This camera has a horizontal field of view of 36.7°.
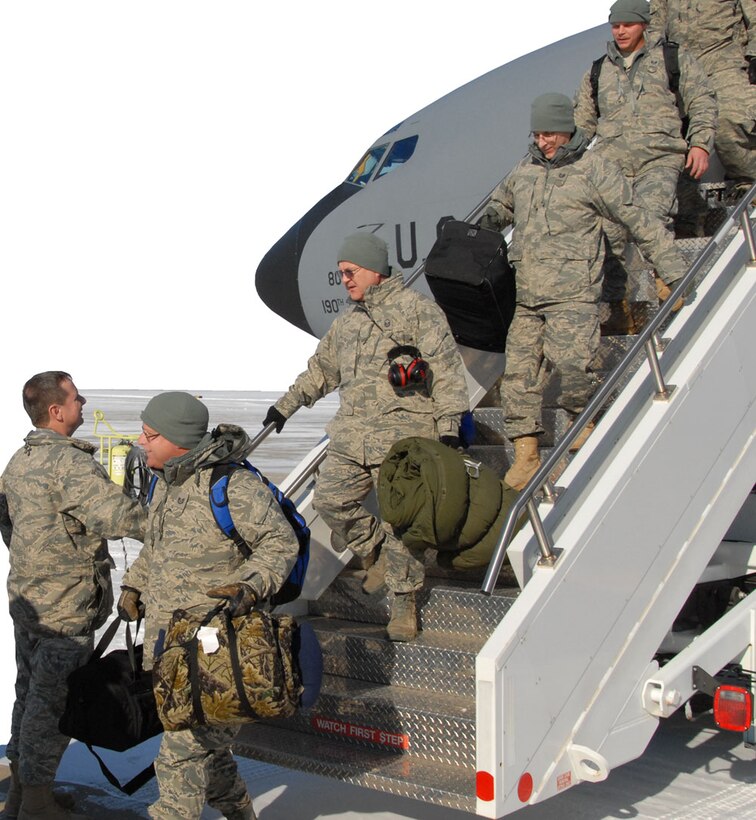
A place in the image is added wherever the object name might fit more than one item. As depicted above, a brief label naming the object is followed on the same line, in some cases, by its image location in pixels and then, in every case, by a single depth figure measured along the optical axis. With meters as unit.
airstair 3.52
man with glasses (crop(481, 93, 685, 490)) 4.88
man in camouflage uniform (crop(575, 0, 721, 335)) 5.61
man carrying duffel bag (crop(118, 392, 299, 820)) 3.67
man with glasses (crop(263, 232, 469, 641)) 4.51
